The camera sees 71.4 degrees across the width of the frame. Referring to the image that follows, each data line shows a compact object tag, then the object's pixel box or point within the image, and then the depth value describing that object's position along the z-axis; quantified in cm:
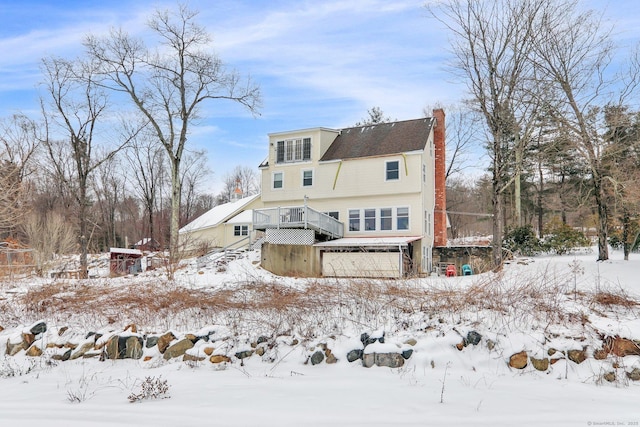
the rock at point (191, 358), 744
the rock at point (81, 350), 823
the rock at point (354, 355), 712
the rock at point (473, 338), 713
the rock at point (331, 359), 711
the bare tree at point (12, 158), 1811
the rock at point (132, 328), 830
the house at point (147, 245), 3538
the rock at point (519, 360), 671
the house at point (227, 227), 3143
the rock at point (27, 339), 882
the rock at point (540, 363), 666
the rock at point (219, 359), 732
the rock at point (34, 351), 850
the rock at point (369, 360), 698
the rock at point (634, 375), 634
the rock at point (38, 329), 902
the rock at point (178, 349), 773
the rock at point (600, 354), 674
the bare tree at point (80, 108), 2233
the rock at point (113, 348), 800
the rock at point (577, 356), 676
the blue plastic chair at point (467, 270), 1948
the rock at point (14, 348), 874
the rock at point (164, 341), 793
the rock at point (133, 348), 796
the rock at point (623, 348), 677
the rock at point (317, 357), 712
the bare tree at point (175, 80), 2303
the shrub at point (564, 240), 2506
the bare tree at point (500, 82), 1820
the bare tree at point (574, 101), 1884
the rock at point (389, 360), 688
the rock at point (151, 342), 804
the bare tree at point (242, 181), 5716
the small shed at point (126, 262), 2274
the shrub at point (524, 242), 2550
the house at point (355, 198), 2230
